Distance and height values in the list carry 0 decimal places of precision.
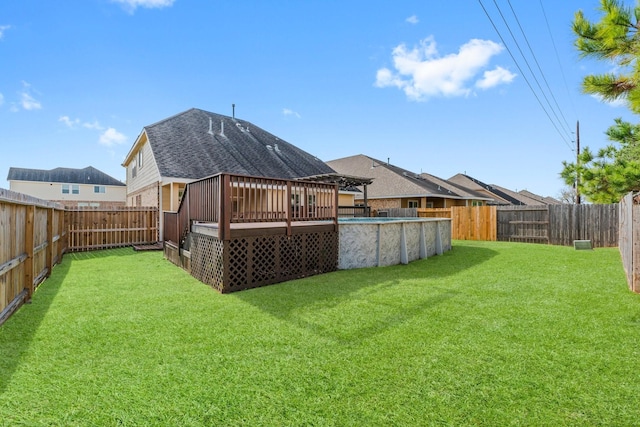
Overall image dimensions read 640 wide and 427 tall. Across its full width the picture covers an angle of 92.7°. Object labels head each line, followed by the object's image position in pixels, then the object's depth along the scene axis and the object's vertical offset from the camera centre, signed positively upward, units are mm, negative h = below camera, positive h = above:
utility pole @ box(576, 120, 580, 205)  19797 +4833
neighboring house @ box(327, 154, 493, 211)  22328 +1811
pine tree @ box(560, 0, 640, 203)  4754 +2766
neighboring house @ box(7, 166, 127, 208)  32531 +3289
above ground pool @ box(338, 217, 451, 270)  7730 -824
